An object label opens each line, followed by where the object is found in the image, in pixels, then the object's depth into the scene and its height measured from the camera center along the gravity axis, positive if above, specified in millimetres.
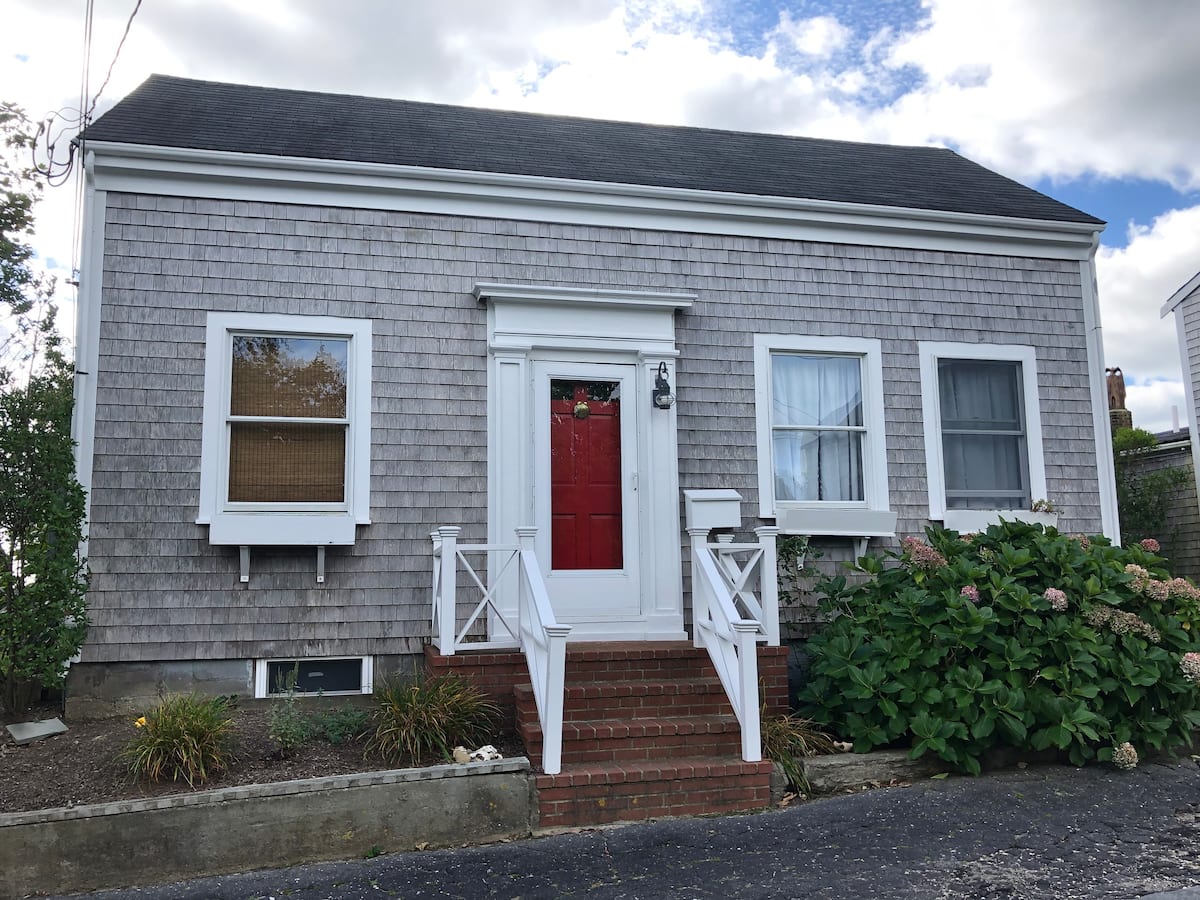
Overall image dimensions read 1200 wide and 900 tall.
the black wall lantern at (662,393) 6438 +1154
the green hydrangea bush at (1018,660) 5133 -638
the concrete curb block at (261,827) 3828 -1207
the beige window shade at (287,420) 6008 +926
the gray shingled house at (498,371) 5848 +1339
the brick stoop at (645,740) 4523 -997
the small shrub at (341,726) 4910 -933
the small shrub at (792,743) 4969 -1085
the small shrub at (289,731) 4703 -912
